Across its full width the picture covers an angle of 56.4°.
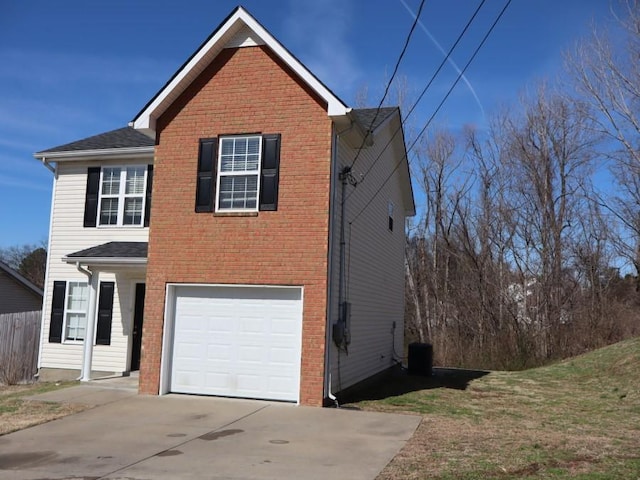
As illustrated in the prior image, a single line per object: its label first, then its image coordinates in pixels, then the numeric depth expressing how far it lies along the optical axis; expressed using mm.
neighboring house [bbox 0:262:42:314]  26016
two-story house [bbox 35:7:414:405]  11820
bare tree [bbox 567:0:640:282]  27014
